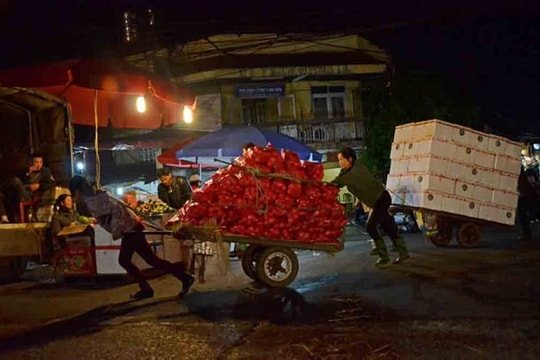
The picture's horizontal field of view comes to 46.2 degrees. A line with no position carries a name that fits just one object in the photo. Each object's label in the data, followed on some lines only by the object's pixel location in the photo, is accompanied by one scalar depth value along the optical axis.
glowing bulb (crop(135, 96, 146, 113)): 11.99
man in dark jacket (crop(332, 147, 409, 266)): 9.88
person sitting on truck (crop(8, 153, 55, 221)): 11.26
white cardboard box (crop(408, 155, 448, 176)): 11.20
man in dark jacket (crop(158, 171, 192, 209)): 12.77
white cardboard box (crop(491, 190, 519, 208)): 11.88
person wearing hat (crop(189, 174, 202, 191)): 13.16
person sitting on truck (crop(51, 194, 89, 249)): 10.22
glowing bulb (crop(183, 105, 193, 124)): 13.87
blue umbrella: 16.23
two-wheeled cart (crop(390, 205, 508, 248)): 11.87
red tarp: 10.47
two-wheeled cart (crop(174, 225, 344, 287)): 8.47
